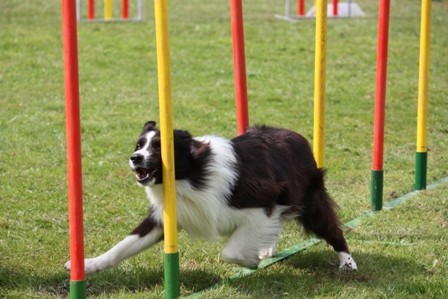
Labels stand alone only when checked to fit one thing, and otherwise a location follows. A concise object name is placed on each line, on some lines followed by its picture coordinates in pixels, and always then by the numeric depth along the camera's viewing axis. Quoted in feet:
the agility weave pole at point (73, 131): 29.53
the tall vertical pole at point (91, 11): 102.53
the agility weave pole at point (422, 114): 51.34
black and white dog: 35.27
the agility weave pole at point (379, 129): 47.39
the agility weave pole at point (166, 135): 31.73
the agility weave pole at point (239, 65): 41.81
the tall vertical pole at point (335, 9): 111.71
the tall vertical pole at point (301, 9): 109.46
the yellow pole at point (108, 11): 103.11
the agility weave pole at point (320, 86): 43.65
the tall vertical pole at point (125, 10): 105.19
